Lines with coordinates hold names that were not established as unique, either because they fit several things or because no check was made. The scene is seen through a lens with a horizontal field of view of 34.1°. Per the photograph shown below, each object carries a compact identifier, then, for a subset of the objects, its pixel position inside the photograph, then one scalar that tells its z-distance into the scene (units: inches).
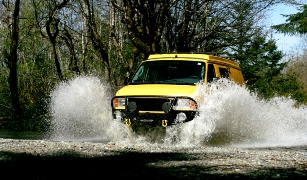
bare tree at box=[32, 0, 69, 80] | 1105.1
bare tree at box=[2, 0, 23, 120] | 1042.9
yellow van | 435.8
